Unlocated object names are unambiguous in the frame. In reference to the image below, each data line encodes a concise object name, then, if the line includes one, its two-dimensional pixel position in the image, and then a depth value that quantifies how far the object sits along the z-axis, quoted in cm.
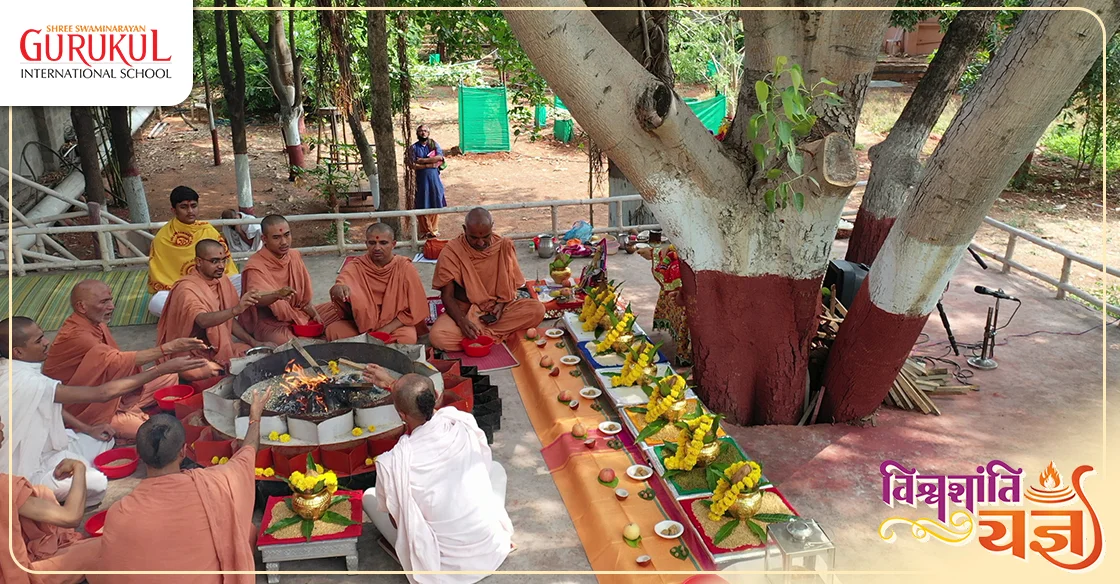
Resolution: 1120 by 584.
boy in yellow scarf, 816
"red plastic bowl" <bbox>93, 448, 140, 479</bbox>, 572
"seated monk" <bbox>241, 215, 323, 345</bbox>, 750
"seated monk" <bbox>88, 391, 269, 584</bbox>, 403
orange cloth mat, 488
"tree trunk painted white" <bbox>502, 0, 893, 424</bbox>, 540
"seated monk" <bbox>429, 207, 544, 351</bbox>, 780
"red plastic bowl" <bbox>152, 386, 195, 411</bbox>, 635
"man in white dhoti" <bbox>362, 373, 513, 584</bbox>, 458
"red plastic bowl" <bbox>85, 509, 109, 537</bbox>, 502
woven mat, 855
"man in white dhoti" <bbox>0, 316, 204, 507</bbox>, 522
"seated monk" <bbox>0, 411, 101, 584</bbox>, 424
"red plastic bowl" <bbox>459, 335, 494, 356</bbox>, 763
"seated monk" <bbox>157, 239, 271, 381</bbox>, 675
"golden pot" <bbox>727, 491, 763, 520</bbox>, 480
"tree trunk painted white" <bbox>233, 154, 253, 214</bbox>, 1334
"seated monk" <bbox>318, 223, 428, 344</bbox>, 764
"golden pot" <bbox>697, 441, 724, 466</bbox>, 528
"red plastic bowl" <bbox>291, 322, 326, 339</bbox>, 764
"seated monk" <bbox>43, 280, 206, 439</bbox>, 586
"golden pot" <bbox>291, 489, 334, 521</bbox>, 490
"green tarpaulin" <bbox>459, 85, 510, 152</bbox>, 1941
